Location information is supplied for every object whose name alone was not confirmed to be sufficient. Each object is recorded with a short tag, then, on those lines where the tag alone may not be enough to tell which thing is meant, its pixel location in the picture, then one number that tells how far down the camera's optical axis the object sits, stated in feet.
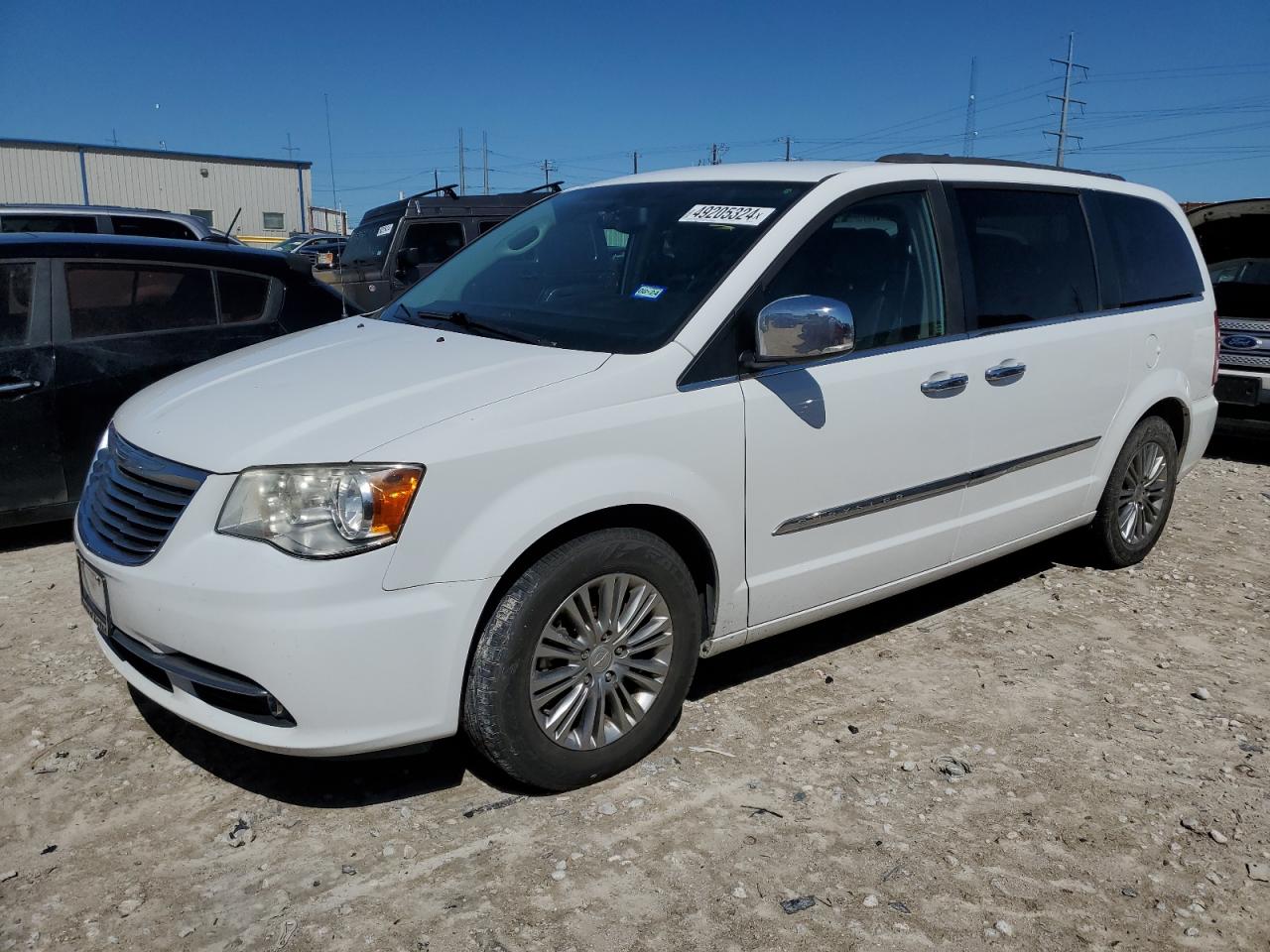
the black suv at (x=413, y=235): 38.04
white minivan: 8.61
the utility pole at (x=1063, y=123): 194.29
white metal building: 140.46
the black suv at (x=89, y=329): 16.30
